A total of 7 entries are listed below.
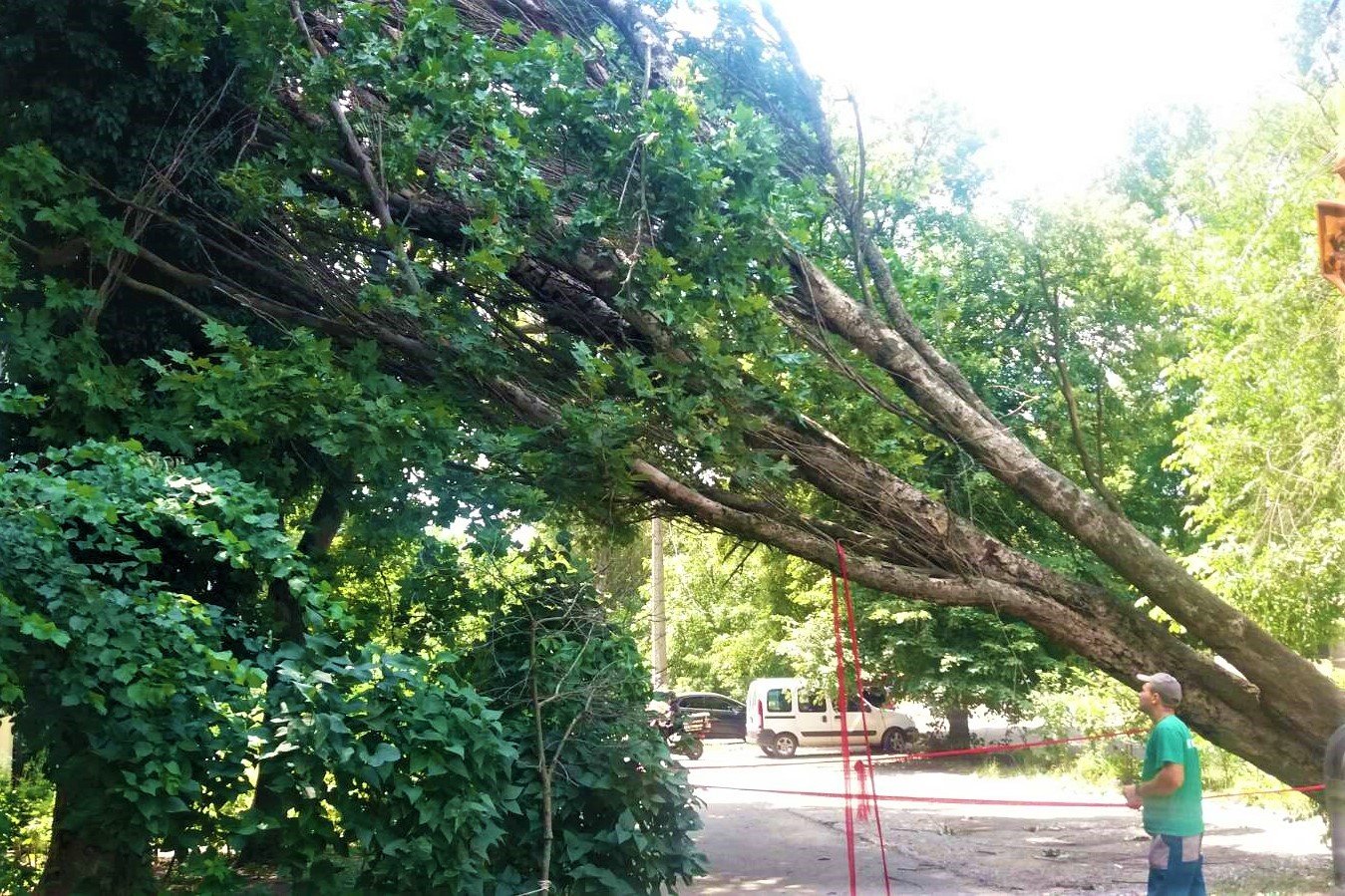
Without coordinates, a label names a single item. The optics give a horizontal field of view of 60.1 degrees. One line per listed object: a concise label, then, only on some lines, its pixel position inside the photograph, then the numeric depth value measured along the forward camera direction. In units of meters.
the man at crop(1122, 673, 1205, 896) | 6.14
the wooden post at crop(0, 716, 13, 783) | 11.78
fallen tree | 7.83
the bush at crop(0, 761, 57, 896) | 7.87
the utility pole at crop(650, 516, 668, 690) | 18.55
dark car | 29.58
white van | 25.77
